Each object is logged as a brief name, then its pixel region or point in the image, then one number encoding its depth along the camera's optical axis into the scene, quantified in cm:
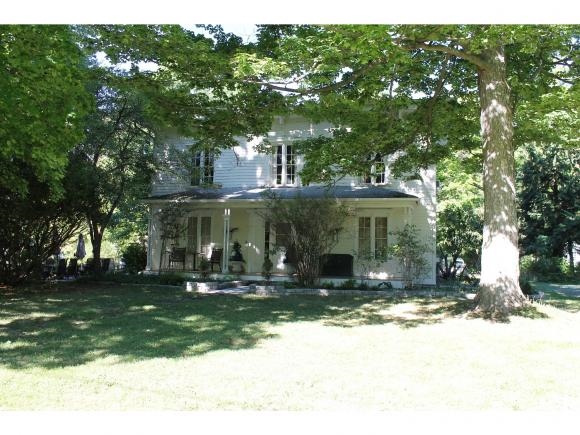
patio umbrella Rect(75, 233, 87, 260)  2141
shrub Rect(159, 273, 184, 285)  1674
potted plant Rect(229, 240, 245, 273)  1953
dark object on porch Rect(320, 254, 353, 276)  1833
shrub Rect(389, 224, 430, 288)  1503
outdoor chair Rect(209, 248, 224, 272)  1965
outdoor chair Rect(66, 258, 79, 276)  1934
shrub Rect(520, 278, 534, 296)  1419
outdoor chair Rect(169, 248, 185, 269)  2012
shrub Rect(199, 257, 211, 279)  1838
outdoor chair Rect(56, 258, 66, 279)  1873
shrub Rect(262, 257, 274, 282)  1747
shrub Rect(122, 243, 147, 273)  2272
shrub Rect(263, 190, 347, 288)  1471
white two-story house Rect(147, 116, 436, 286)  1806
